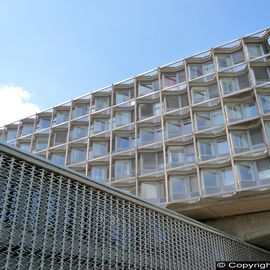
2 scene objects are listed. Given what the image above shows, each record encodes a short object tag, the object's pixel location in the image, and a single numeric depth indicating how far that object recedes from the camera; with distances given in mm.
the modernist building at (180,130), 17406
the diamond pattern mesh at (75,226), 5121
